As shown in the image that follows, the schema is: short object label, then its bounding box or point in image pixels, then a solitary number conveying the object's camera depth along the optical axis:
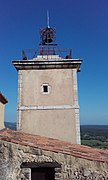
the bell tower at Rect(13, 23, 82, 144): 6.66
